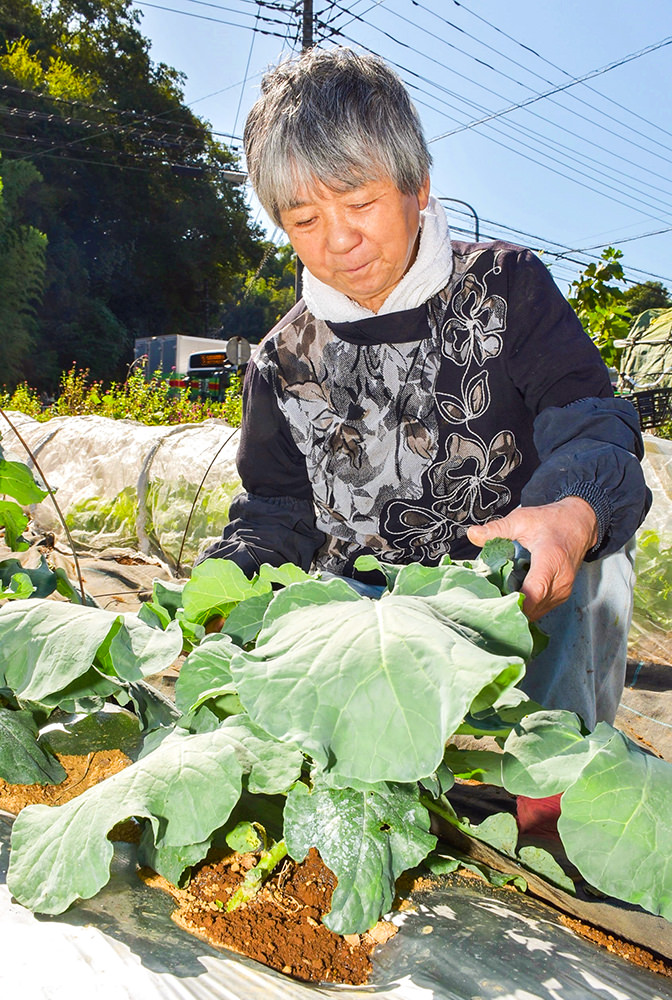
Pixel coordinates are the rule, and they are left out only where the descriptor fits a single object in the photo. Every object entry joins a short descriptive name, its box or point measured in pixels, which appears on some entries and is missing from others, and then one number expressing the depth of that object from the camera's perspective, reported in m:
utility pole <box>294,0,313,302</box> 12.45
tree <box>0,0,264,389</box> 27.08
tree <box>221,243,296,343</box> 37.94
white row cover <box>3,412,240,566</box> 4.44
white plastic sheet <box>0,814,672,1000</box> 0.74
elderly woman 1.40
